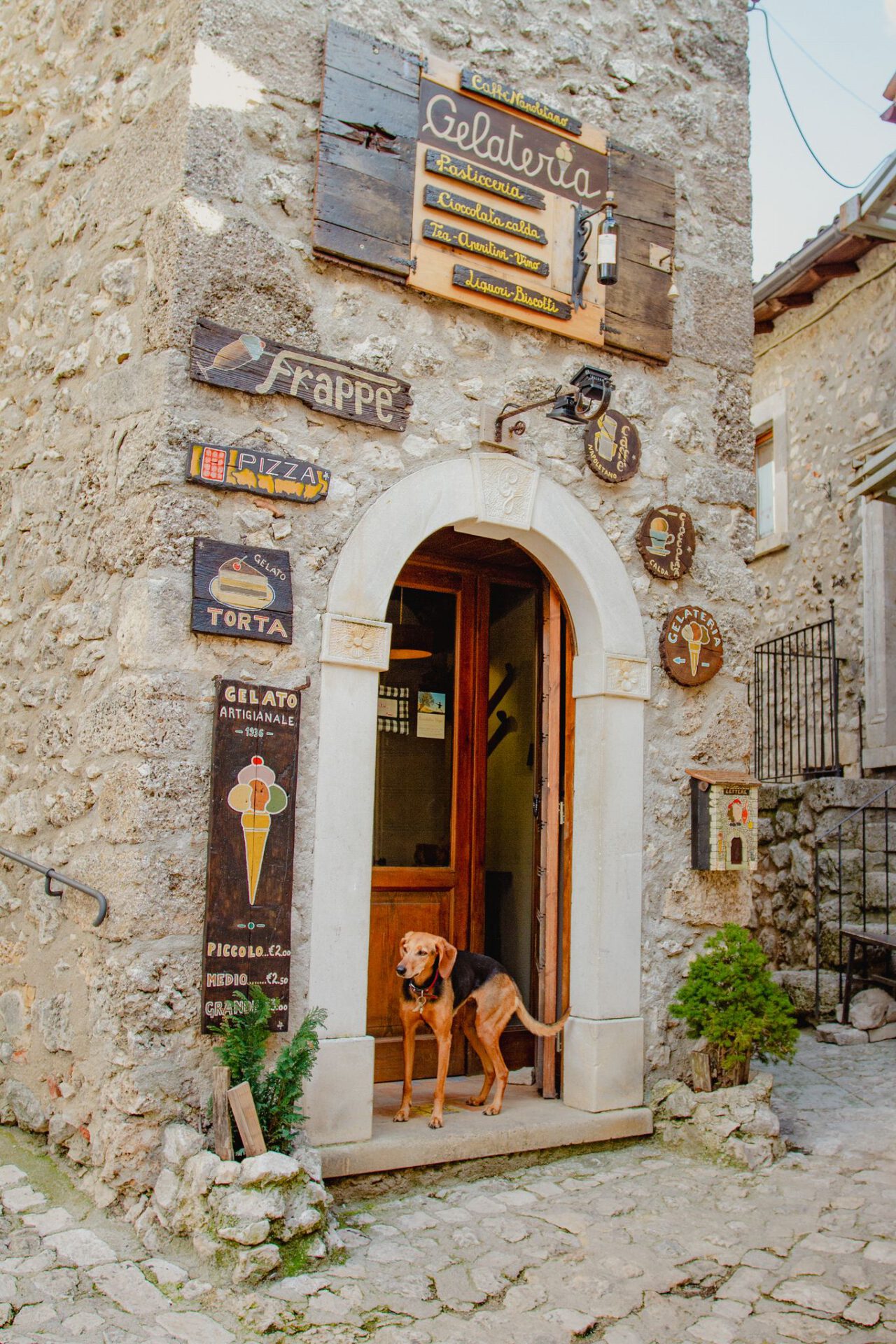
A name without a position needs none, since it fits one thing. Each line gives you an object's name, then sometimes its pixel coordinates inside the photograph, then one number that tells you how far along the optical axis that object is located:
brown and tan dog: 4.17
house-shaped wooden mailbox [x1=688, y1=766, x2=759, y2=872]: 4.70
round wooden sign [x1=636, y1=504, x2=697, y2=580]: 4.78
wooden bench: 6.20
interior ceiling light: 5.37
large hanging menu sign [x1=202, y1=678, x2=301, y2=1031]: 3.62
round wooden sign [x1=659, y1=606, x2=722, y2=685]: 4.78
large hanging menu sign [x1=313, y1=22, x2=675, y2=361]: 4.17
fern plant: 3.44
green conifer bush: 4.39
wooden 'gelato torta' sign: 3.71
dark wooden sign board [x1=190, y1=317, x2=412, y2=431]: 3.82
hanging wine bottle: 4.29
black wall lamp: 4.32
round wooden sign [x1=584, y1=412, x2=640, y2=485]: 4.66
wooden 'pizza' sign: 3.77
